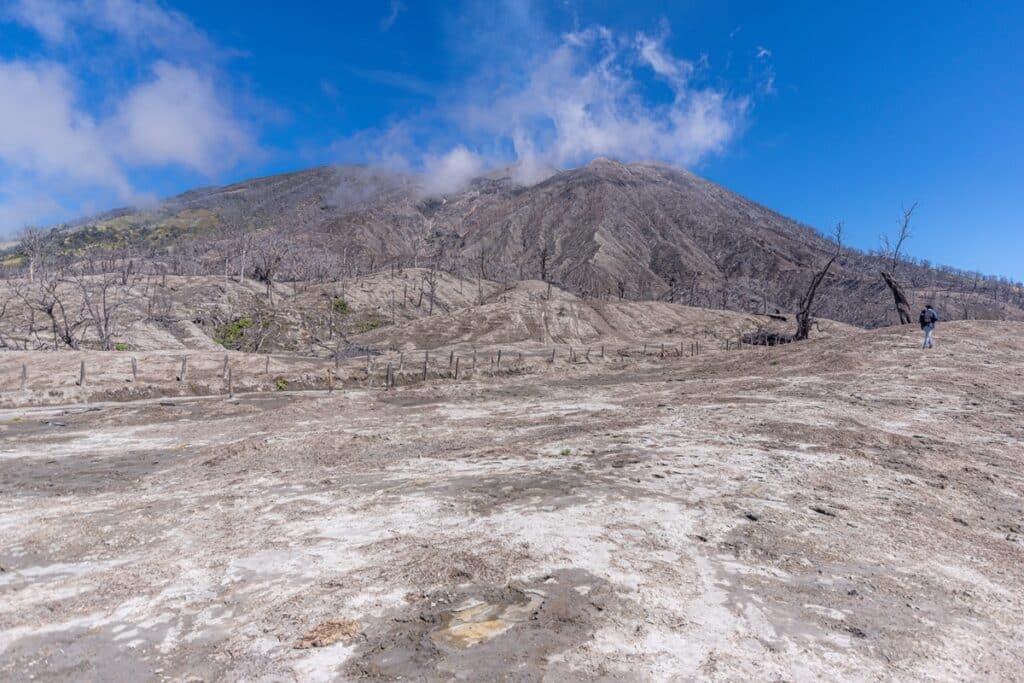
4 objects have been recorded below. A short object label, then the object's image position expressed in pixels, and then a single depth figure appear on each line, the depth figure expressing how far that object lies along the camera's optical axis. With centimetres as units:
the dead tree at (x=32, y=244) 6638
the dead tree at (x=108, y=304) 4438
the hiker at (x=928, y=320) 2477
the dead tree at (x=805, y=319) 4462
